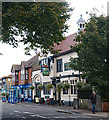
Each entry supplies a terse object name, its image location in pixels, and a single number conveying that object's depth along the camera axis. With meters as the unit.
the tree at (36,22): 15.08
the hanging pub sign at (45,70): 39.74
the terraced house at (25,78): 49.91
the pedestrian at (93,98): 21.80
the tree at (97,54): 16.98
